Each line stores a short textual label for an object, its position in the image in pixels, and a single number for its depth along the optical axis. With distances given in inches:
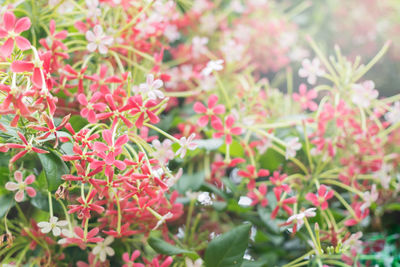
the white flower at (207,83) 24.8
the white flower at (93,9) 19.3
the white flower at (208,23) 31.5
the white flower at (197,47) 27.6
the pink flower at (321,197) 19.6
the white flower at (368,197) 20.2
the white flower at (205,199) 22.6
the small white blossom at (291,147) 20.4
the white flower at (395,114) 24.2
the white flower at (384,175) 22.5
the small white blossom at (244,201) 22.0
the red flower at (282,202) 19.7
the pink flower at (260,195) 21.5
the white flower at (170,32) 24.2
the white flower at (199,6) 31.1
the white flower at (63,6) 19.3
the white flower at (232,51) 27.2
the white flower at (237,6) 32.4
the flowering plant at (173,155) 15.1
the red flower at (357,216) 20.5
